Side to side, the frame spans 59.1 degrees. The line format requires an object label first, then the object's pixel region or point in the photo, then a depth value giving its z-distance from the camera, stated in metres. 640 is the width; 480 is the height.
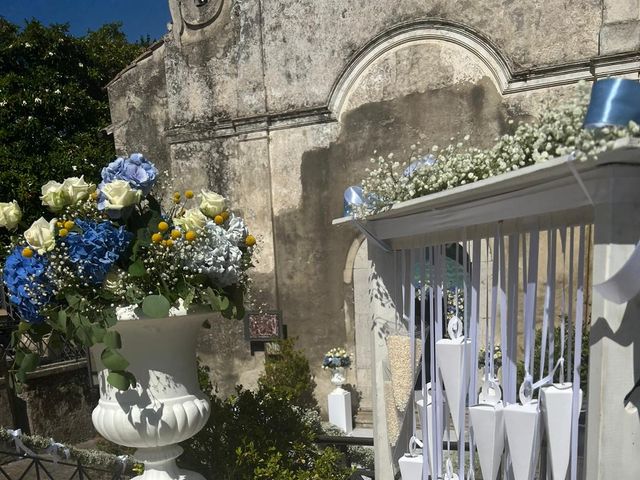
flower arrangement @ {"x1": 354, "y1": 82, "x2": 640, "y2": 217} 1.22
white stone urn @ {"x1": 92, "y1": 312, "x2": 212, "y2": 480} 2.08
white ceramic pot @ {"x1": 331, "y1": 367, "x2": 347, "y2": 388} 6.21
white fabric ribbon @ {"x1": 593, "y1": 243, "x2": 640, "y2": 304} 1.22
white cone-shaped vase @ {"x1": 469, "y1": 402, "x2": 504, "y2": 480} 1.83
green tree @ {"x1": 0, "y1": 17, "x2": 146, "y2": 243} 9.84
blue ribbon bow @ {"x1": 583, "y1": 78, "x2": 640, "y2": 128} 1.17
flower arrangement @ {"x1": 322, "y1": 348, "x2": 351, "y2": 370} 6.19
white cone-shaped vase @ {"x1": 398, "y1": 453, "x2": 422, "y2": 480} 2.43
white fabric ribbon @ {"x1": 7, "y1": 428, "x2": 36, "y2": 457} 3.28
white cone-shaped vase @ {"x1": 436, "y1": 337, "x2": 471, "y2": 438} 2.10
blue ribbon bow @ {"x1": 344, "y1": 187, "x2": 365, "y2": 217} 2.52
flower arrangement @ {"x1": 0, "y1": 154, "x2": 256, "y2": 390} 1.96
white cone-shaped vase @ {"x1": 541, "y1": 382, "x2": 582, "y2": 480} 1.63
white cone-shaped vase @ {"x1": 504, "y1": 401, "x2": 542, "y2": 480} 1.72
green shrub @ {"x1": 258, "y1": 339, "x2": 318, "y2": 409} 6.30
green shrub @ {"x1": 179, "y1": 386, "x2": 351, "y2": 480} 2.68
